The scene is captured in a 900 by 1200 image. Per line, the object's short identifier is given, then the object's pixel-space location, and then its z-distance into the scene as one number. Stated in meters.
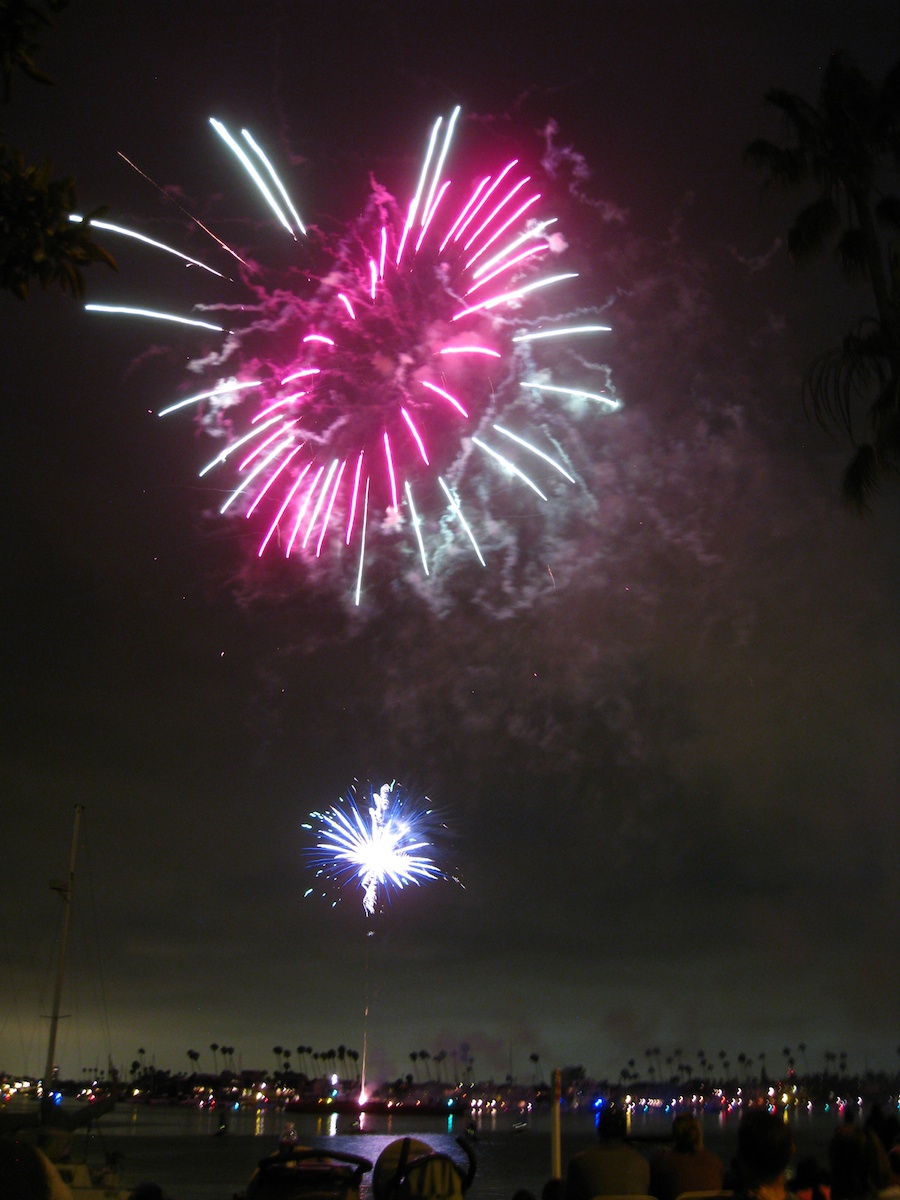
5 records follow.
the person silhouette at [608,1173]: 6.29
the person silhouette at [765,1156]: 4.12
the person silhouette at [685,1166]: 6.53
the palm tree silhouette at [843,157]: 18.97
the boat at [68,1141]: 15.18
